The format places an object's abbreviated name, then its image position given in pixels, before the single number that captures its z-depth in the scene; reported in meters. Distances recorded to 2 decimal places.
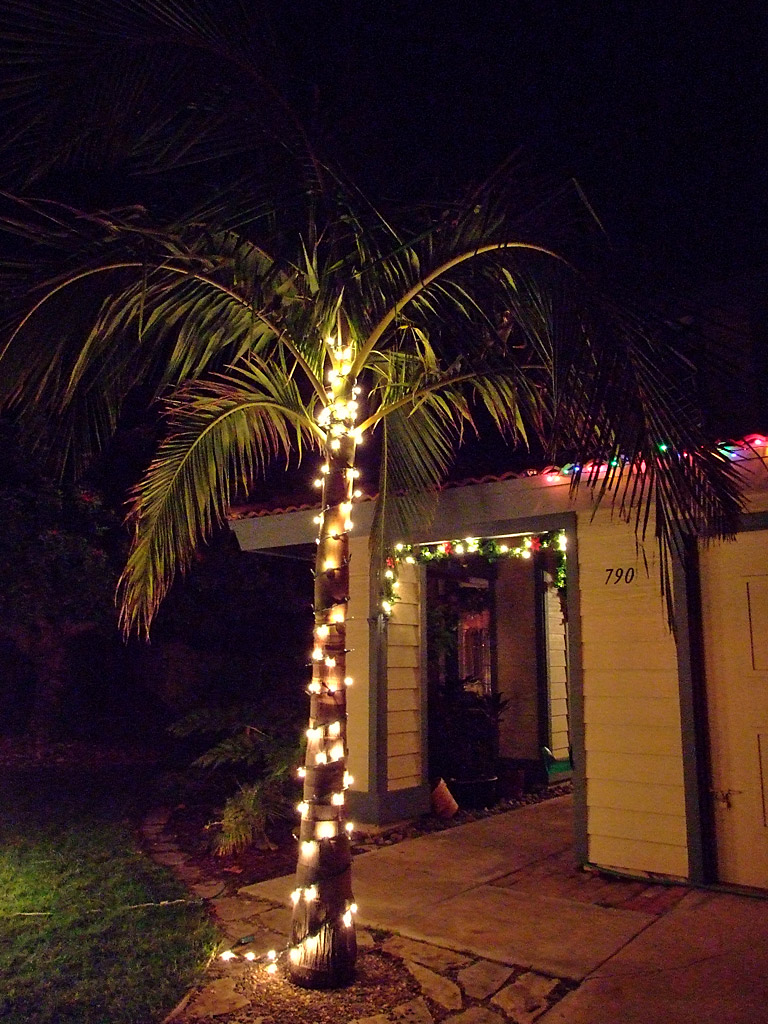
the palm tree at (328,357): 3.41
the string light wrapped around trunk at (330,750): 3.90
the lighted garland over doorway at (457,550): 7.68
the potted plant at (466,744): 8.40
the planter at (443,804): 7.84
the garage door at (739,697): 5.31
